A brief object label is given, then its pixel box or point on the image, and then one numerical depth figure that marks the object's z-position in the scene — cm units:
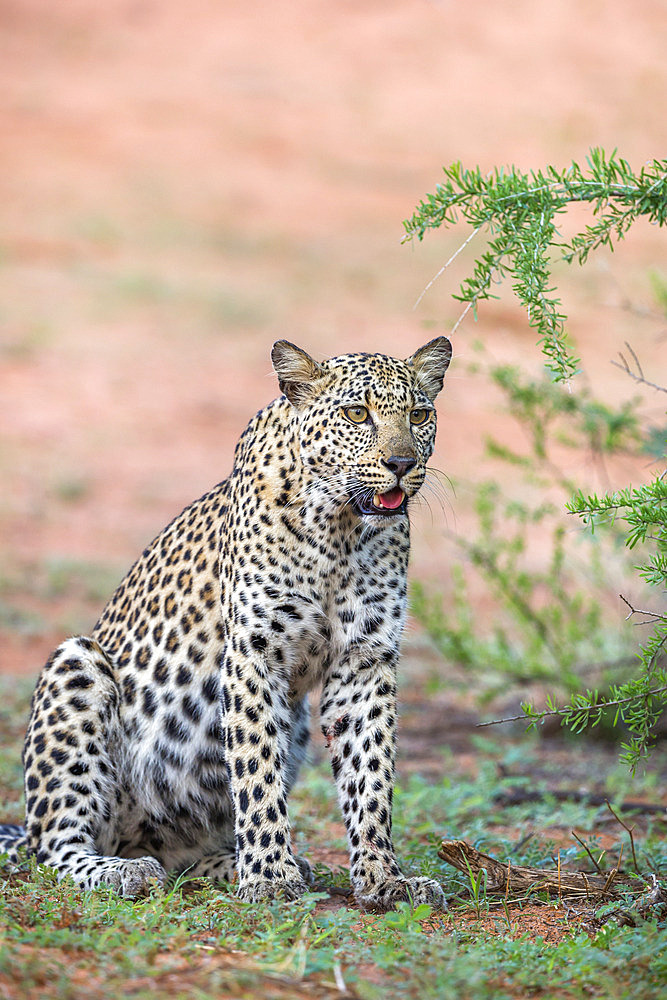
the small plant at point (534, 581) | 1744
